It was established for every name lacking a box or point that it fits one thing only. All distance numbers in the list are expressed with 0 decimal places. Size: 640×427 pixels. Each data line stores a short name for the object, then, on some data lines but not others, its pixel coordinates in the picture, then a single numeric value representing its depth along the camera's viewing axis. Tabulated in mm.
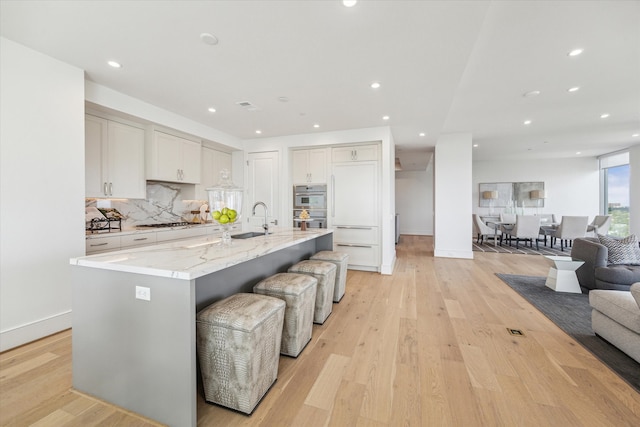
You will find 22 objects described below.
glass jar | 2201
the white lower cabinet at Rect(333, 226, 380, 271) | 4707
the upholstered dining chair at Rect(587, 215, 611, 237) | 6965
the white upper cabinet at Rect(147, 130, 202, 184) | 3816
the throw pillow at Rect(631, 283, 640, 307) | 1826
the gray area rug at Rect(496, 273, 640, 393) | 1917
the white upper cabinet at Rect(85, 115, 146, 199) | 3188
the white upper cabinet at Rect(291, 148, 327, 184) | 4980
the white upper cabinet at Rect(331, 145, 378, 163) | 4691
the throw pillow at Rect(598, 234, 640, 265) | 3195
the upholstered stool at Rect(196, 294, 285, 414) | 1431
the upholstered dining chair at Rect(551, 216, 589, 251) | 6523
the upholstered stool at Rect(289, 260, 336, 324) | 2602
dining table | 7316
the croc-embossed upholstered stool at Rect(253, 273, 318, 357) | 2016
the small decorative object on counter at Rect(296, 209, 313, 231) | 3346
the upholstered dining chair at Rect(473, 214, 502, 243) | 7836
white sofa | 1908
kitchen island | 1354
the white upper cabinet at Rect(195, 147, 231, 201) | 4790
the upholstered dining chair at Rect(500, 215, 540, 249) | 6812
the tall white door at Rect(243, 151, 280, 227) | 5211
